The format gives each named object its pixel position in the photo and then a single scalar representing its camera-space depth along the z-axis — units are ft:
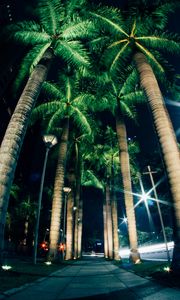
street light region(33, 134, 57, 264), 51.37
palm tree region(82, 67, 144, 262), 60.12
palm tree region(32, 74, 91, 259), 72.74
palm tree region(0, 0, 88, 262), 41.69
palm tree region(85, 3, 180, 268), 40.77
